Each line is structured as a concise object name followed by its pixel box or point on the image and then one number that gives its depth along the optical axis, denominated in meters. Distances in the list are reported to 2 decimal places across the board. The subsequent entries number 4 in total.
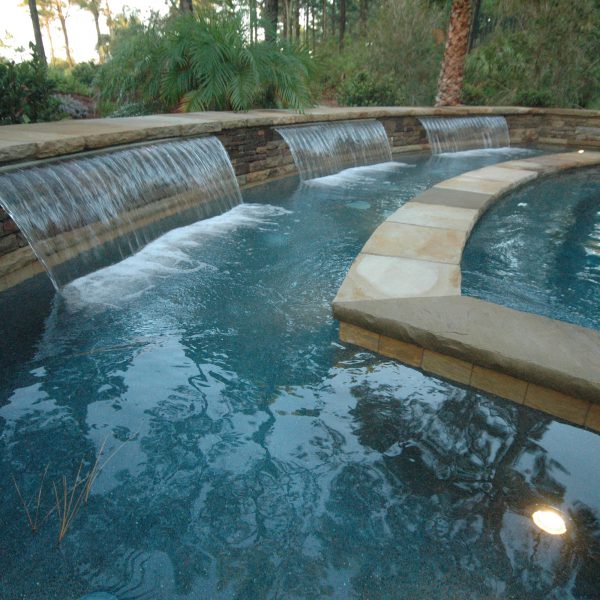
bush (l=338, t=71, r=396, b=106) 11.82
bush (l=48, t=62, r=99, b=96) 12.24
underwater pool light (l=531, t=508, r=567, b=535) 2.04
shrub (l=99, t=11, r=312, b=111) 7.90
